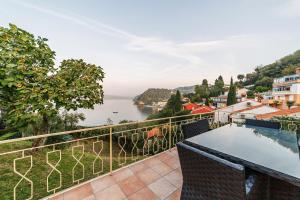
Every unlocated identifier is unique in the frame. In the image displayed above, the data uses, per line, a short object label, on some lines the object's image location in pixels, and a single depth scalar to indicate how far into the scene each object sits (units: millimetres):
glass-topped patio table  1191
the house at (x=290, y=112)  14445
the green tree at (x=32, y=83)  3494
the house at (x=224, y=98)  39456
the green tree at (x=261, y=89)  39056
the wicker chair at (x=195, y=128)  2330
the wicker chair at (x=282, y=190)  1285
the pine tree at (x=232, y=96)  31703
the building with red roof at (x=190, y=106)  34794
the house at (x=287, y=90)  24266
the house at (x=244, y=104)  23078
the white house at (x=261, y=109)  17125
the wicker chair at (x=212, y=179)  959
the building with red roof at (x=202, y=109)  27469
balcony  2220
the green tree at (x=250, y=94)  38669
